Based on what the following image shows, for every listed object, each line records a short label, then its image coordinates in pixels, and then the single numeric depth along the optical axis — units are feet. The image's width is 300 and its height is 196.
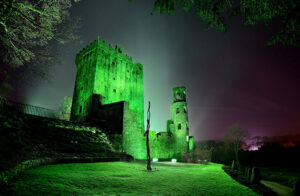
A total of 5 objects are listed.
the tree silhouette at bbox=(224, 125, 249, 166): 112.78
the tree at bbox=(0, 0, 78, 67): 31.63
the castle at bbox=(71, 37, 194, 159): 60.75
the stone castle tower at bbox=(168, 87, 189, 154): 99.77
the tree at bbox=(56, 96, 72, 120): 127.76
